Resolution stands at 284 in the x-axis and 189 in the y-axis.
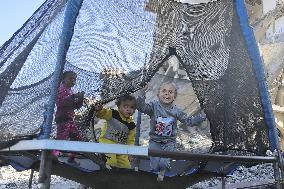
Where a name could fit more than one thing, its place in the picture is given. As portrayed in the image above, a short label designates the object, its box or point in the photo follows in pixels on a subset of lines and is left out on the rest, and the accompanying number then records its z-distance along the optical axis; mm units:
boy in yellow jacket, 4680
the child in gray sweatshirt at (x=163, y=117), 4723
